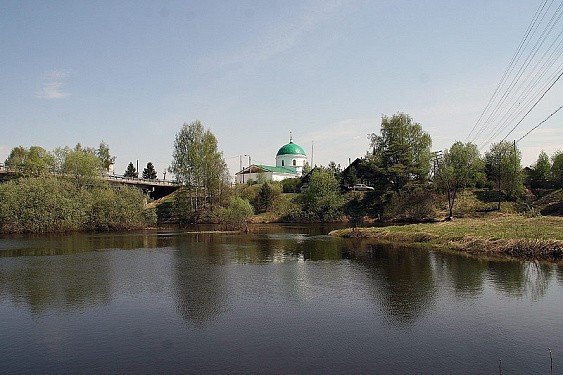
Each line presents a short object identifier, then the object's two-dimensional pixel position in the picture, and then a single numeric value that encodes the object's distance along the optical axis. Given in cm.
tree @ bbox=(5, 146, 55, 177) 7088
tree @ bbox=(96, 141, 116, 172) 10888
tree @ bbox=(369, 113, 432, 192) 7438
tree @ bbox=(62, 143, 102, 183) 6912
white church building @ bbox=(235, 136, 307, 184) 11738
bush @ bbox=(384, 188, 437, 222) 6950
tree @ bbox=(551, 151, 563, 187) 7369
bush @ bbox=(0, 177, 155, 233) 5766
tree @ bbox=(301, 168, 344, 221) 7769
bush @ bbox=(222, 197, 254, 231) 6166
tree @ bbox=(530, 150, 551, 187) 7600
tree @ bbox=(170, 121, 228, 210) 8094
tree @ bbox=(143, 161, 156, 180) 12556
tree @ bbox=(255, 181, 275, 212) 8694
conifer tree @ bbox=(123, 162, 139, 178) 12875
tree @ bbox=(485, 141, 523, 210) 6919
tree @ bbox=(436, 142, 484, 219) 6625
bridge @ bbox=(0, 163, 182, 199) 9069
